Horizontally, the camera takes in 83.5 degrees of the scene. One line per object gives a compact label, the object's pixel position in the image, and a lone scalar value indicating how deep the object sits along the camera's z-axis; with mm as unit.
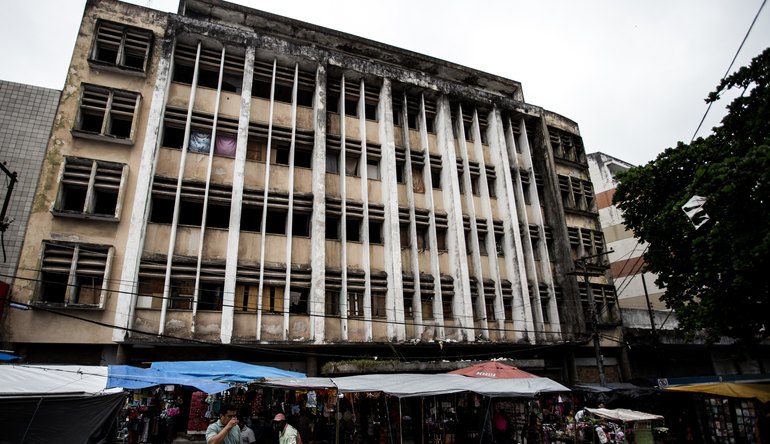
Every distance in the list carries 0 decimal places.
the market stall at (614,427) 11438
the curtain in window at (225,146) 17469
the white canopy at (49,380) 6797
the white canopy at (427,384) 10484
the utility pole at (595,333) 17625
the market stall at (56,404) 6656
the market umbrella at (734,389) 12047
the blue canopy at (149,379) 8492
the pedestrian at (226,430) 7328
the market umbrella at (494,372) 11695
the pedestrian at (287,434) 8414
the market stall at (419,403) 10797
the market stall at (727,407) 12338
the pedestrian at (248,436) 10250
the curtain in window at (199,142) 17125
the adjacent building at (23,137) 15148
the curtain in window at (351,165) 19595
